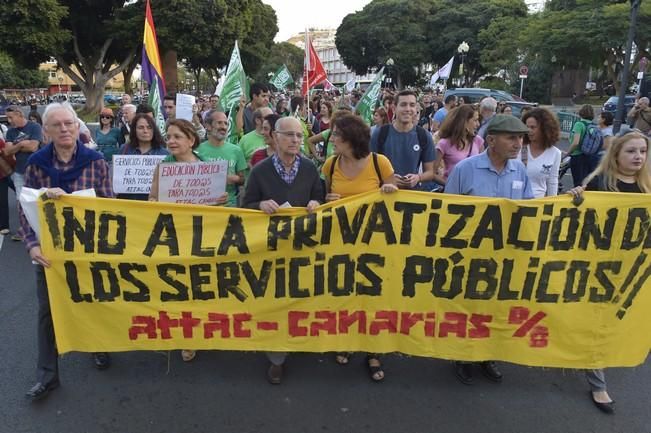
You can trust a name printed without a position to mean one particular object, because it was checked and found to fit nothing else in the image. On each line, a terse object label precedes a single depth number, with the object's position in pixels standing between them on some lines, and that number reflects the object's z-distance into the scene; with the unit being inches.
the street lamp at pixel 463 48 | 1282.0
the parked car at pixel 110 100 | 1858.1
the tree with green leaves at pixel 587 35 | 1073.5
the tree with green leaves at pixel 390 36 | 2242.9
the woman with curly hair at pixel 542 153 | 167.0
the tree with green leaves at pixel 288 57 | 3623.5
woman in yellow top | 139.1
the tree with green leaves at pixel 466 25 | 2009.1
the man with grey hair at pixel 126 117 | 274.1
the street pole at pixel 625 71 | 533.6
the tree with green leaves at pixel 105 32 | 1056.2
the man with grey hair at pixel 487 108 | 302.3
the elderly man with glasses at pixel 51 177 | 125.8
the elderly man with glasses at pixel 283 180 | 134.1
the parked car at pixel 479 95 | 772.0
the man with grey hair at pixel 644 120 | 319.3
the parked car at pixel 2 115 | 862.2
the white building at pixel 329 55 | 5646.7
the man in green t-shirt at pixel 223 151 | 179.5
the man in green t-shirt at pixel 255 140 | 210.7
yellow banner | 129.0
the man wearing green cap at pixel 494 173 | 133.5
